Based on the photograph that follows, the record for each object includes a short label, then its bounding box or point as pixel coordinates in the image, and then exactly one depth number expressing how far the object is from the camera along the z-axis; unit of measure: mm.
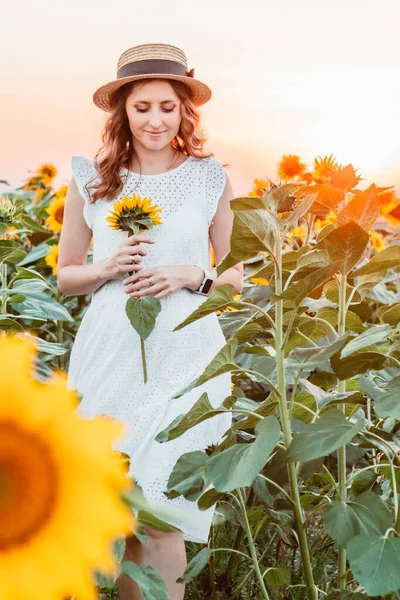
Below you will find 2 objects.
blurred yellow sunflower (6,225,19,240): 2320
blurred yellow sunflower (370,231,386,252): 4133
